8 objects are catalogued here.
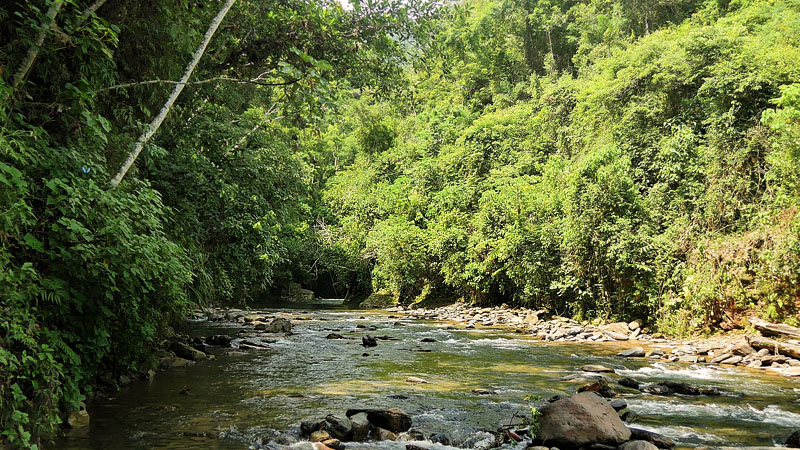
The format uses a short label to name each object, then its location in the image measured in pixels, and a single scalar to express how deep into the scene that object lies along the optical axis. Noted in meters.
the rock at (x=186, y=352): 9.70
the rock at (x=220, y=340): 11.86
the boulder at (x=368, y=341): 12.08
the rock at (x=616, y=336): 12.71
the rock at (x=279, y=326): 14.66
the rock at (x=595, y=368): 8.90
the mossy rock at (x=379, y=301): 27.19
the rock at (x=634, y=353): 10.45
